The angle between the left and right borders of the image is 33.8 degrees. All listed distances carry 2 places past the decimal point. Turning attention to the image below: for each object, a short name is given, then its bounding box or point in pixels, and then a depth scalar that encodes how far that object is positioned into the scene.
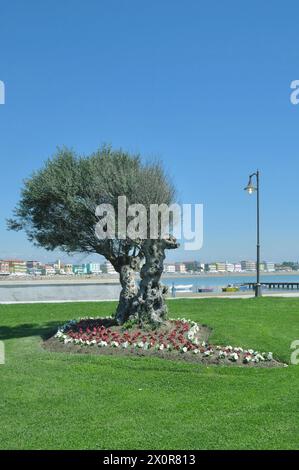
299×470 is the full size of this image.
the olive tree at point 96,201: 13.88
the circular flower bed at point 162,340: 10.73
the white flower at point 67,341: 12.65
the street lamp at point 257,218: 24.96
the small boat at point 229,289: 41.25
